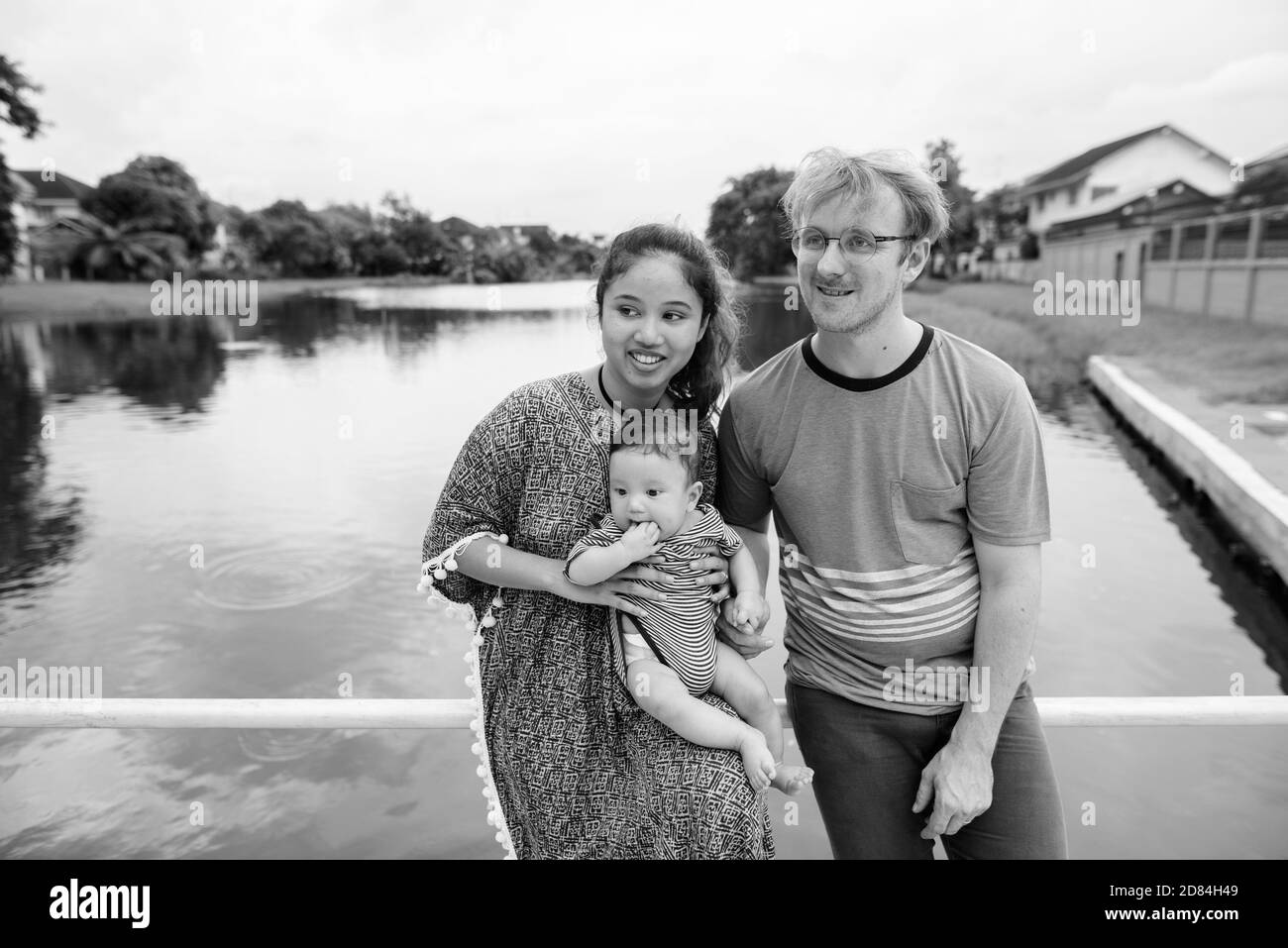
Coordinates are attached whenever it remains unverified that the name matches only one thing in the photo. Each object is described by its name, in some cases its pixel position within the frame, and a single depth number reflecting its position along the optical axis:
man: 1.71
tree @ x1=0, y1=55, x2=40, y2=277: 29.17
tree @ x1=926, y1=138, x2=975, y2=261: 45.81
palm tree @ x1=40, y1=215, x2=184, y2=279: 51.72
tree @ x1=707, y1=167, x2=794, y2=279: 29.52
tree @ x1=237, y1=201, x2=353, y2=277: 69.62
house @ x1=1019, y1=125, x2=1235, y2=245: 43.88
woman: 1.71
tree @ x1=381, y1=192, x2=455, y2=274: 68.81
